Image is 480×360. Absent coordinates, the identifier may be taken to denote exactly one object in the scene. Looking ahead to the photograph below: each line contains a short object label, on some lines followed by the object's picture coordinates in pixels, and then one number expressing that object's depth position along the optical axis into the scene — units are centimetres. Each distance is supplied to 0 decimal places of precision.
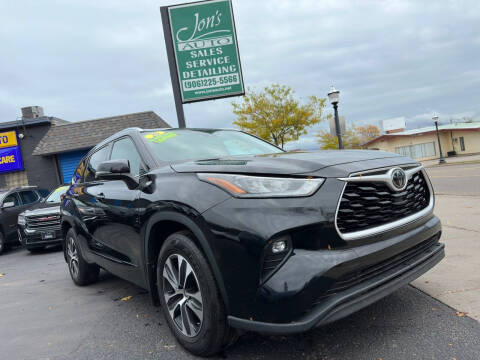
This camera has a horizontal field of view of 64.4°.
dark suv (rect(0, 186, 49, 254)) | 995
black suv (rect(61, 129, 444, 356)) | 208
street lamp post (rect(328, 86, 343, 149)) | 1417
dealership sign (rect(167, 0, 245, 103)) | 916
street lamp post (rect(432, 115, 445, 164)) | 3197
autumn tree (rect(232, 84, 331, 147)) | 2597
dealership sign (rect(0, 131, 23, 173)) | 1931
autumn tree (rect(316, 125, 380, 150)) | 5373
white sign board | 7169
